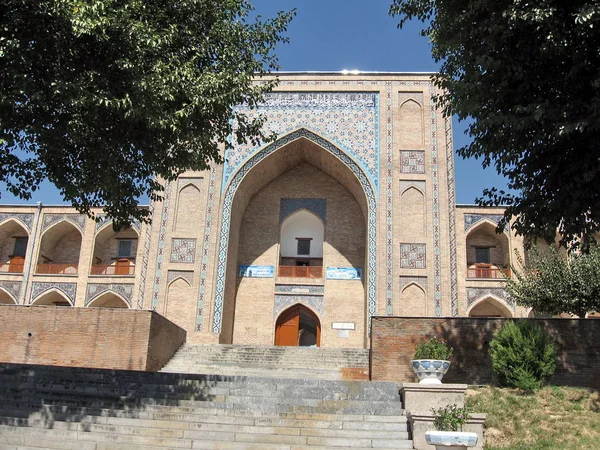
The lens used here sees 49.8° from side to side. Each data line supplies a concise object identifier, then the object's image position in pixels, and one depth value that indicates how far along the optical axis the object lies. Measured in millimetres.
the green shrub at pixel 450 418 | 6960
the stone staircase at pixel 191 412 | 7316
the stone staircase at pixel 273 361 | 13539
